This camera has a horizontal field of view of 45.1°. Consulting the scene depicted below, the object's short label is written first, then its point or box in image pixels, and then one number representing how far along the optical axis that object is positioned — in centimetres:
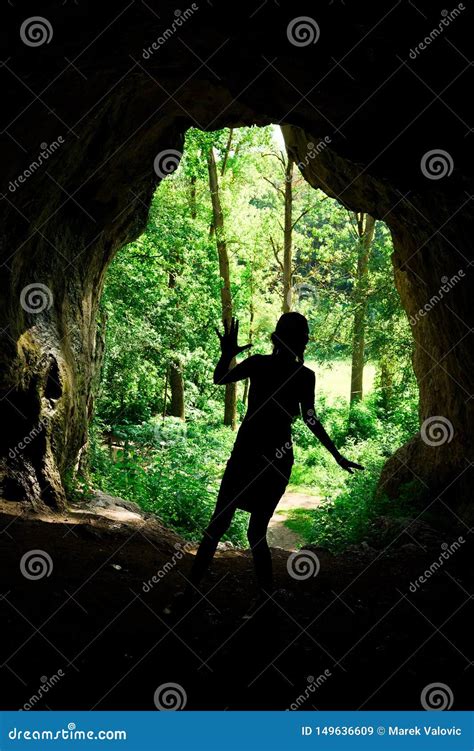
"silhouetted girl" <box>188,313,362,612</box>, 478
